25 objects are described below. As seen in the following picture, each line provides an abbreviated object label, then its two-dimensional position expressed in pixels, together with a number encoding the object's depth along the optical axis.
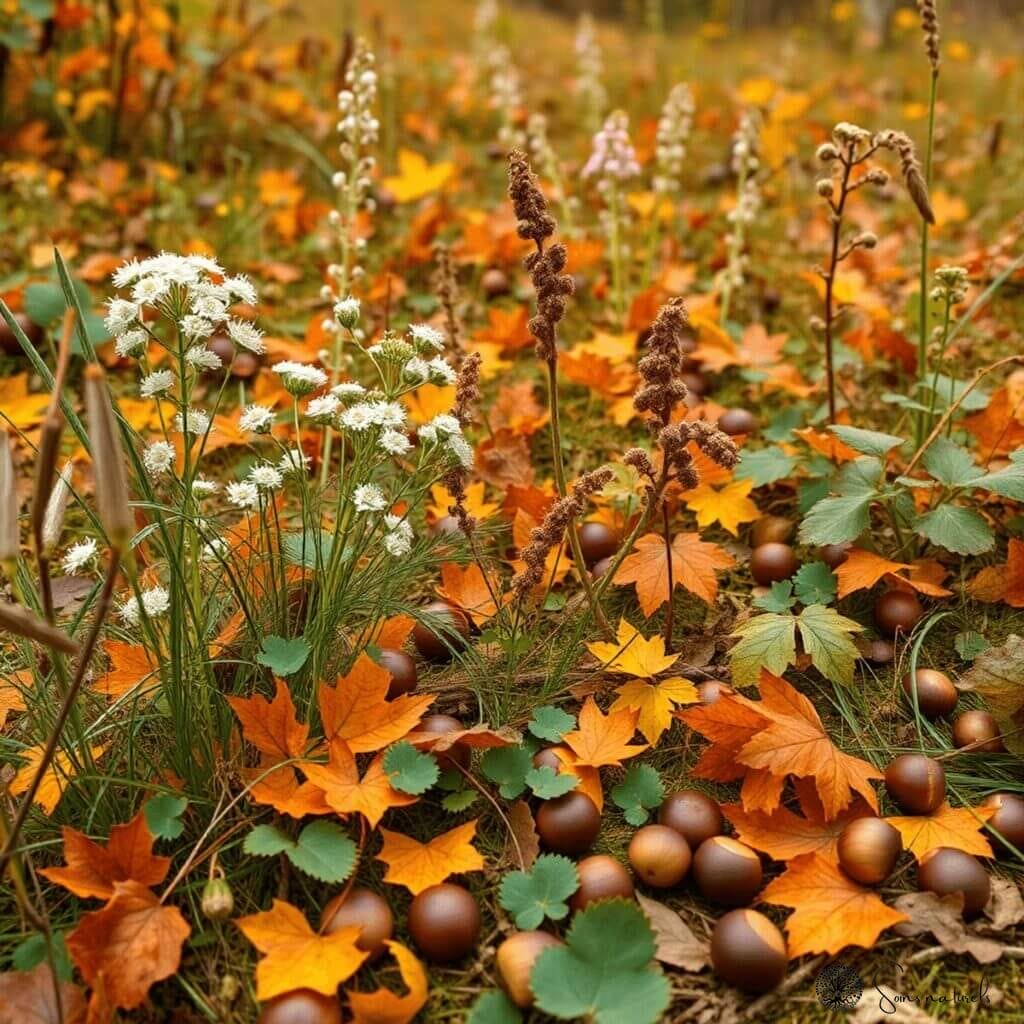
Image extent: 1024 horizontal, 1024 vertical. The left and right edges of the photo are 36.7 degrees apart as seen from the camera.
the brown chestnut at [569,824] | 0.69
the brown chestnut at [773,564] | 0.83
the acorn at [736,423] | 0.93
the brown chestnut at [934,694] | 0.75
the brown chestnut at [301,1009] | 0.61
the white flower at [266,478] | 0.69
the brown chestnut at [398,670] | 0.74
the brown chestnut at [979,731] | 0.73
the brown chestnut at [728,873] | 0.67
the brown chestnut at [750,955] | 0.64
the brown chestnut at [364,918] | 0.65
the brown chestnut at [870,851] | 0.67
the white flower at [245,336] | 0.70
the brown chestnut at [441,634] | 0.78
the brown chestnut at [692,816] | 0.69
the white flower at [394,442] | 0.69
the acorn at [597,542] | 0.84
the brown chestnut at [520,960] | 0.63
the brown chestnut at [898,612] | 0.80
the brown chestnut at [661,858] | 0.68
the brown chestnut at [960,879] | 0.66
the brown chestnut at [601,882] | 0.66
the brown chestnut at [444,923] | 0.65
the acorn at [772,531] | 0.86
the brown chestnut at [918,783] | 0.70
